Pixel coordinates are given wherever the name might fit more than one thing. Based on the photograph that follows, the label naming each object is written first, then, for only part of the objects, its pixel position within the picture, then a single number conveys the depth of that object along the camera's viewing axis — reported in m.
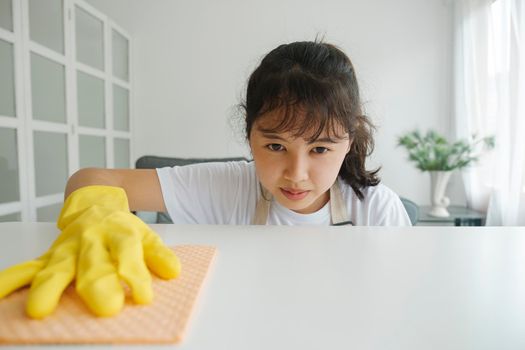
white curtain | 1.80
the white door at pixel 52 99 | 1.52
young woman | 0.28
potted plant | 2.16
